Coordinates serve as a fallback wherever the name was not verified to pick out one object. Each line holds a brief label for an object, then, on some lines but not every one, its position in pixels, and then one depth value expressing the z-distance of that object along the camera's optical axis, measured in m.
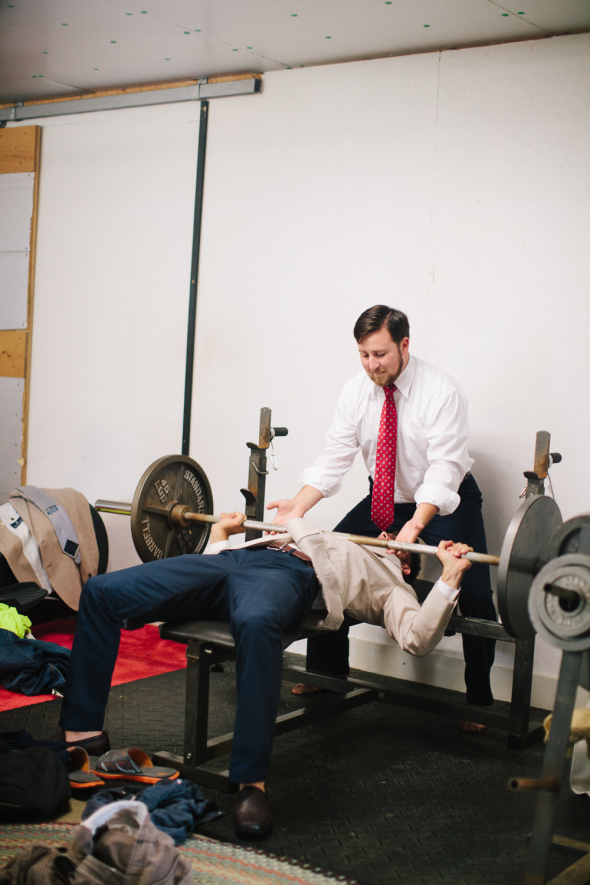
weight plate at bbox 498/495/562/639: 2.28
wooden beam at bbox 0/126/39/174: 5.02
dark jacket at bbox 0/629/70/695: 3.41
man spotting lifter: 3.15
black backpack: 2.24
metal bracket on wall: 4.24
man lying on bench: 2.28
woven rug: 2.04
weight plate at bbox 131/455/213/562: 3.35
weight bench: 2.55
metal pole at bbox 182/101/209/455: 4.39
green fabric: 3.64
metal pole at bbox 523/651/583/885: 1.86
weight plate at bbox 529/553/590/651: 1.81
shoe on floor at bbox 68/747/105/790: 2.45
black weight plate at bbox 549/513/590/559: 1.93
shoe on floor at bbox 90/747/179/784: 2.53
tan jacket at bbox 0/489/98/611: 4.07
